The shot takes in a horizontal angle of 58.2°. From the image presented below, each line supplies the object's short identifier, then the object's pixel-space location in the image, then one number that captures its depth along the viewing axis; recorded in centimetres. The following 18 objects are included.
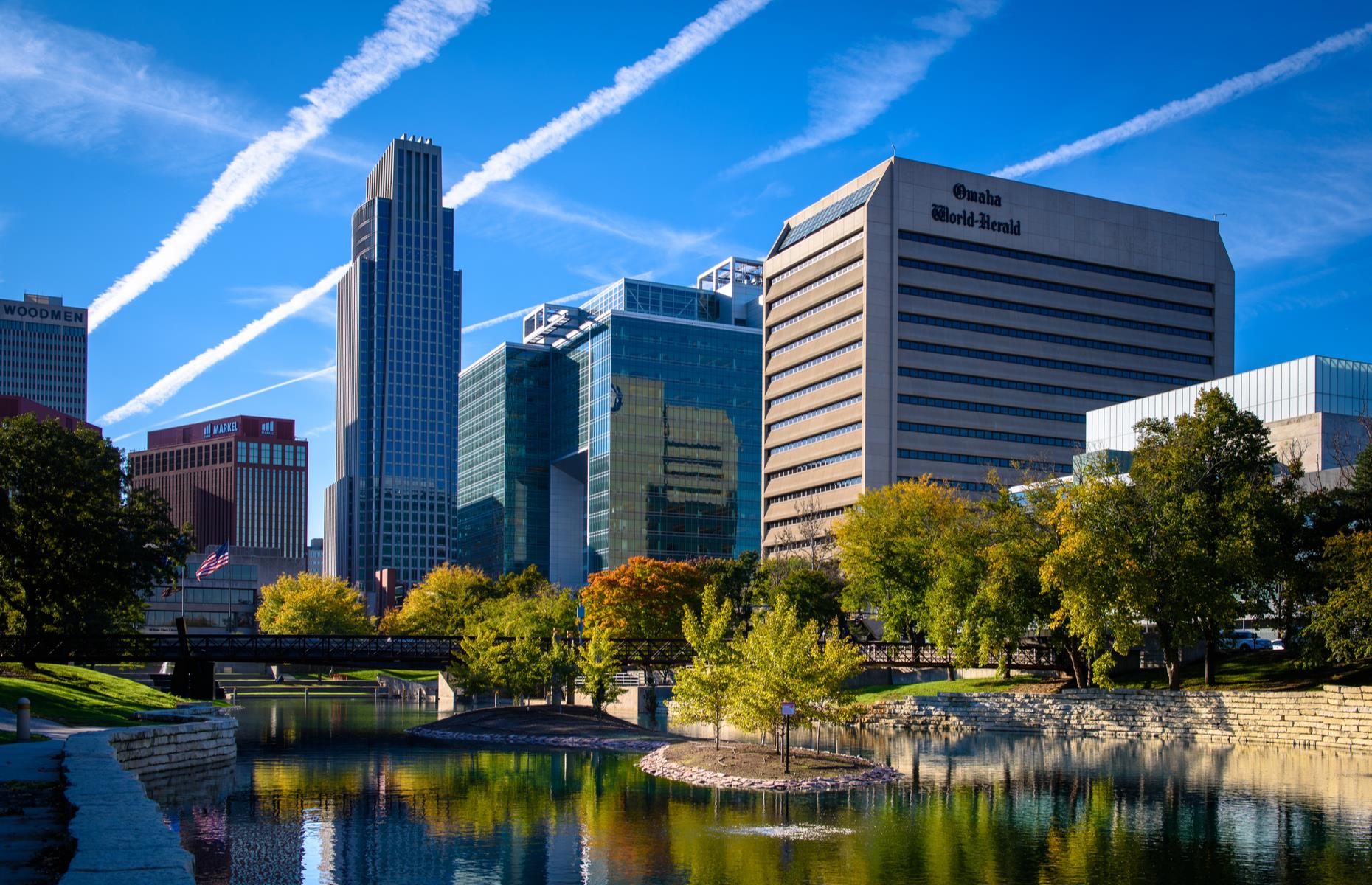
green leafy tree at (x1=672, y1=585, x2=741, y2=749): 5525
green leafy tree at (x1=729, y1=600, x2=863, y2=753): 4747
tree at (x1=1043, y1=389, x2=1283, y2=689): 6581
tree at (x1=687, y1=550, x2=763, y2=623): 12394
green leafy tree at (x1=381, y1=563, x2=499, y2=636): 14088
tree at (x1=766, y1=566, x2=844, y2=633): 10225
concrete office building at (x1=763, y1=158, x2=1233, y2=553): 15262
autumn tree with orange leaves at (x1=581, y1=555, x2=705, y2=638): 11294
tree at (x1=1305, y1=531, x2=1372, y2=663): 5991
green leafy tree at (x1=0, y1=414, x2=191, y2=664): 6894
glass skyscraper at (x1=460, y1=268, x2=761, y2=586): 19900
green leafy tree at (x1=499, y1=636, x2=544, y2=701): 7725
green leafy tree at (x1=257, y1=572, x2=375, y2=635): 15075
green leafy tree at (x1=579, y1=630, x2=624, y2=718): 7156
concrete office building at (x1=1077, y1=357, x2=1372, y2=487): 9588
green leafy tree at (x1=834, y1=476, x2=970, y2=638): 9531
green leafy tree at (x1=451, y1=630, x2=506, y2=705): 7869
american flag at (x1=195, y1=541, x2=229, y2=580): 10731
